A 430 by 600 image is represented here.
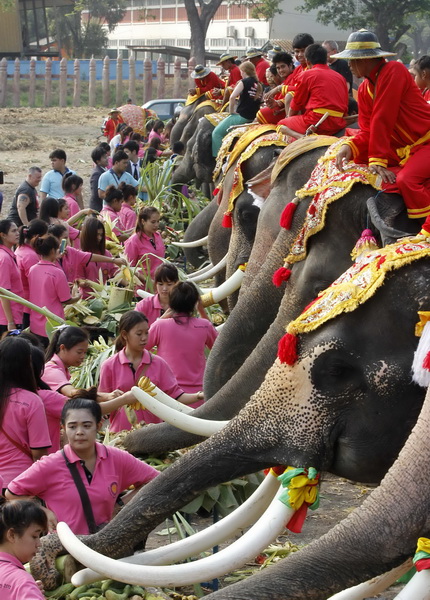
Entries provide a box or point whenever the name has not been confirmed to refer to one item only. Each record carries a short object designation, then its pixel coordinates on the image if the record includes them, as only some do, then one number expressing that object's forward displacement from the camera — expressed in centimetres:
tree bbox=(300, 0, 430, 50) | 4084
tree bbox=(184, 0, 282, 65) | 4853
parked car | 2958
